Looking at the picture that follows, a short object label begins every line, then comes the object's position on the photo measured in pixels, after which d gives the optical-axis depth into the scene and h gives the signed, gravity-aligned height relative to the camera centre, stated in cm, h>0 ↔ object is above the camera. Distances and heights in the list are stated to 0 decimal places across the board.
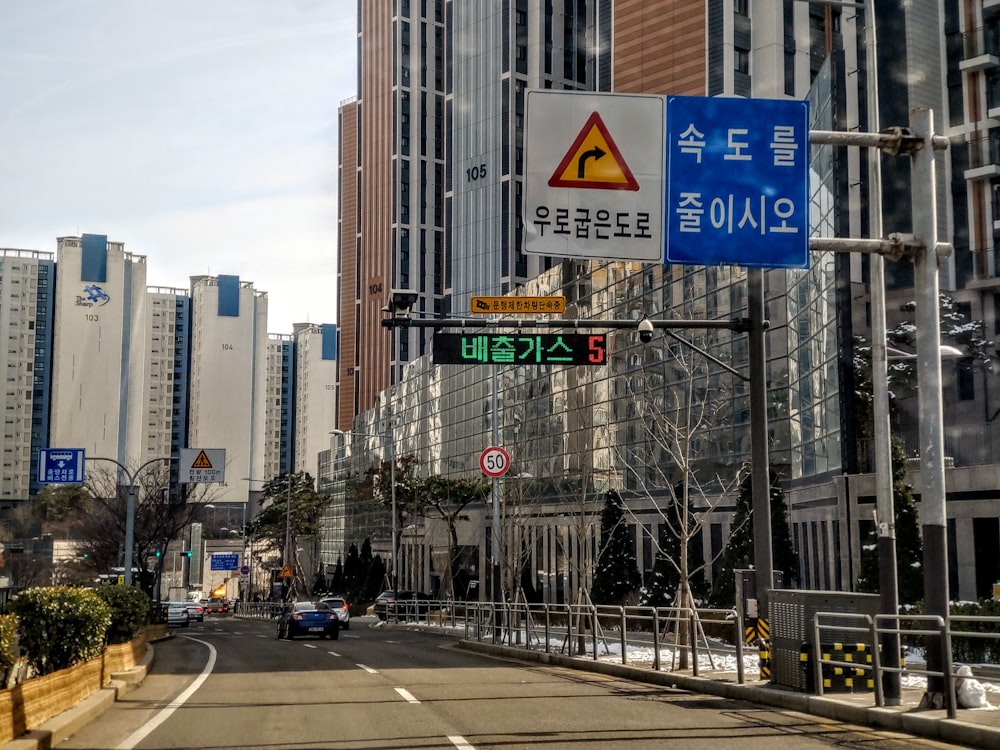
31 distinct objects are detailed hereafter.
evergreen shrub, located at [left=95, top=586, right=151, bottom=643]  2228 -190
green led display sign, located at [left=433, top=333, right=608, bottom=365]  1928 +275
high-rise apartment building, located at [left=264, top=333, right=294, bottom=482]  19688 +797
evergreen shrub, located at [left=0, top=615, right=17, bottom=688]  1096 -124
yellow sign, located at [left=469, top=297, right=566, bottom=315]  2238 +408
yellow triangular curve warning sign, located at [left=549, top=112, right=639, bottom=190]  1381 +415
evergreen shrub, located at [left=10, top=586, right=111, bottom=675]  1543 -148
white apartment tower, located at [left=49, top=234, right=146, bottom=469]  15700 +2223
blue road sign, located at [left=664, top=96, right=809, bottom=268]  1404 +405
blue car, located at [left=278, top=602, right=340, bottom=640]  3950 -365
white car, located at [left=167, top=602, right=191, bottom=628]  6390 -562
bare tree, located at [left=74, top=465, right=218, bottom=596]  5909 -39
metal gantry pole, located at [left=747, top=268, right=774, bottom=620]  1827 +107
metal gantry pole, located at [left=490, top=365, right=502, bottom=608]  3587 -71
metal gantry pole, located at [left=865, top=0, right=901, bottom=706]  1527 +168
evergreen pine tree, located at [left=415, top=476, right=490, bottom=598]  6275 +120
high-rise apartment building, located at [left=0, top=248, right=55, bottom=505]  15925 +2030
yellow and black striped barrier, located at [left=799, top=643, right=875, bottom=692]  1541 -209
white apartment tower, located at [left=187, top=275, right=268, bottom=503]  17850 +2167
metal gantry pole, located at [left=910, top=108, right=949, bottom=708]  1409 +158
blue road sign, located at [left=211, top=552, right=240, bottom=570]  12019 -478
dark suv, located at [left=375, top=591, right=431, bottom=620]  5781 -458
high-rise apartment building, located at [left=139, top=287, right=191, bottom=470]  17800 +2267
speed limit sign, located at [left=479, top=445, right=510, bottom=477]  3425 +153
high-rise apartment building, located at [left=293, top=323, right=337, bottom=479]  19925 +1224
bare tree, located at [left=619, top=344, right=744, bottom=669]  4750 +297
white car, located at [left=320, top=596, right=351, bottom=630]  5356 -439
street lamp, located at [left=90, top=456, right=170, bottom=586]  4200 -62
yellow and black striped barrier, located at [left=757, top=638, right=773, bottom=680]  1777 -224
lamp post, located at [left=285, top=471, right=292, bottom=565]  8938 -166
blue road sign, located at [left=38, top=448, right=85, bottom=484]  4728 +208
